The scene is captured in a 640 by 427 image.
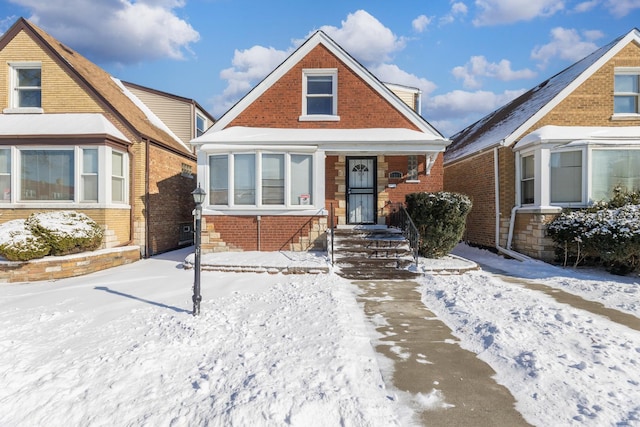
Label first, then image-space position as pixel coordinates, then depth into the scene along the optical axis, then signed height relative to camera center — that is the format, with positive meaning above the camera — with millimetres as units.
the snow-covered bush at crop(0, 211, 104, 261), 8234 -723
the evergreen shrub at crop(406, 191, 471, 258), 9797 -231
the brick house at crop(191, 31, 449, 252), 10758 +1852
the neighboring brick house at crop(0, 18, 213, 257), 10609 +1926
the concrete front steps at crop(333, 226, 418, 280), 8641 -1210
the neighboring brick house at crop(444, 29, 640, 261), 10586 +2019
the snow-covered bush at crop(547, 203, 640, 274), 8305 -615
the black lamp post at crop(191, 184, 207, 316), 5469 -963
